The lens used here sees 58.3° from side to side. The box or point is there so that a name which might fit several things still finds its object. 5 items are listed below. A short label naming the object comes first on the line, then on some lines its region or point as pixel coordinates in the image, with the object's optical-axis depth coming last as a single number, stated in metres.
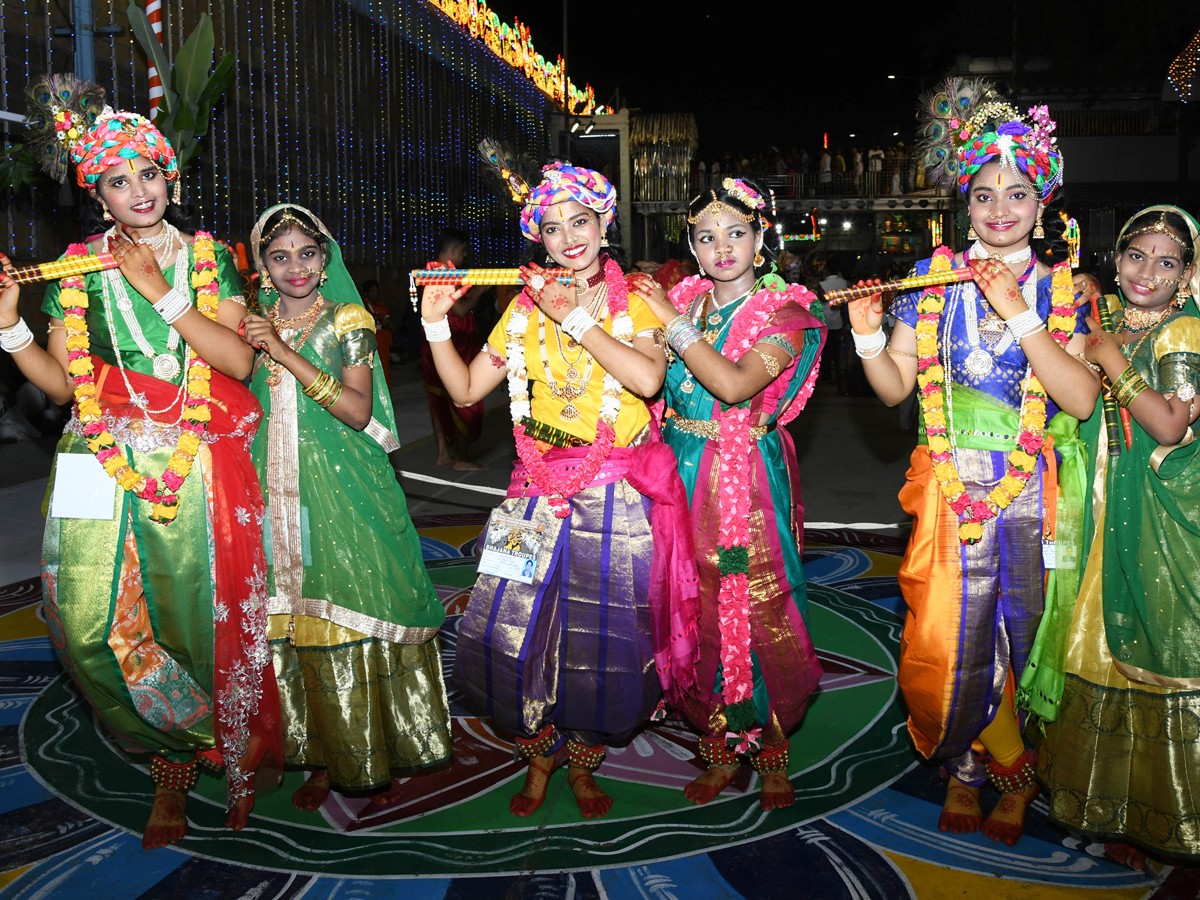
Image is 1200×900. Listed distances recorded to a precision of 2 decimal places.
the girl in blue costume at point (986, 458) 2.97
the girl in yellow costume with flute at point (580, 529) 3.18
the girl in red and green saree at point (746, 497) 3.28
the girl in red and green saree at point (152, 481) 3.07
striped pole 6.73
